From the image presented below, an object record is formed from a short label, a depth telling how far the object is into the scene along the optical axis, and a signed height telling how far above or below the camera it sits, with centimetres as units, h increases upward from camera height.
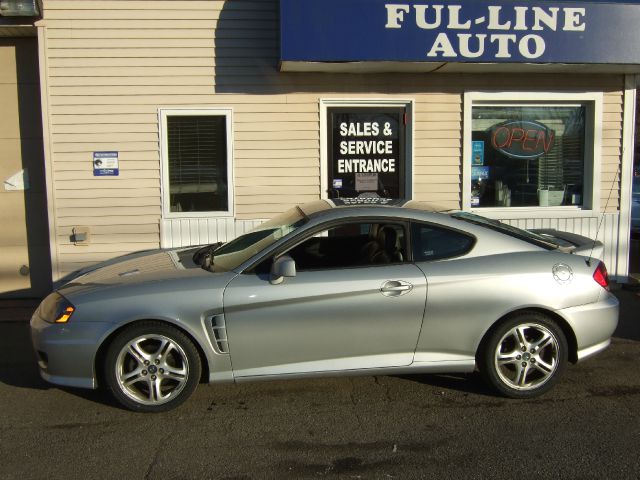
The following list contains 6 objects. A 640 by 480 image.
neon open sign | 862 +48
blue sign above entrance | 723 +161
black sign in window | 829 +34
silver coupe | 446 -96
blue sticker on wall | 794 +15
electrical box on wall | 794 -72
